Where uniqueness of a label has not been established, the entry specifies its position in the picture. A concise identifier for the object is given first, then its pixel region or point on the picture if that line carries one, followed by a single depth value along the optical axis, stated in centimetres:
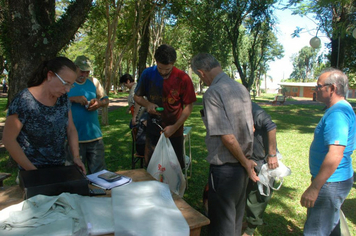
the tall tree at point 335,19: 1001
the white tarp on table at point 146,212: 141
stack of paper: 204
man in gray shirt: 209
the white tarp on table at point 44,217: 134
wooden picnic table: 159
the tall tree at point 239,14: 1741
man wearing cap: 317
